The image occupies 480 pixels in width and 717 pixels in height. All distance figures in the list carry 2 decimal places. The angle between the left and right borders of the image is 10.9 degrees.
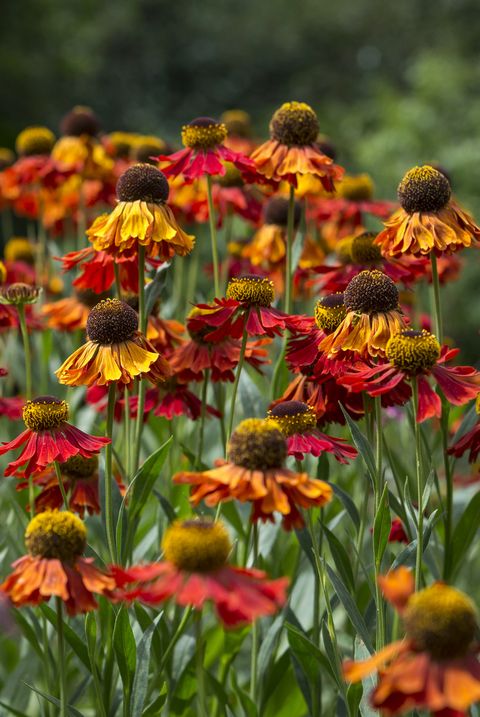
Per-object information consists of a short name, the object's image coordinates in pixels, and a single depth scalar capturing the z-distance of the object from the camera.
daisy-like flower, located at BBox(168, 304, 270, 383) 1.16
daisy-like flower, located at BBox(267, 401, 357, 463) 1.04
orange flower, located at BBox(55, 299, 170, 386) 1.06
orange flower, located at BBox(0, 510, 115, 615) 0.95
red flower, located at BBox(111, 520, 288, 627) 0.91
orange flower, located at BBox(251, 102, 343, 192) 1.18
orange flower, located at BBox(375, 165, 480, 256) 1.11
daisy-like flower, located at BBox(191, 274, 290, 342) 1.10
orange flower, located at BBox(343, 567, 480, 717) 0.88
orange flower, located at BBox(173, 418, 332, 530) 0.96
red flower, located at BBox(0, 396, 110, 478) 1.06
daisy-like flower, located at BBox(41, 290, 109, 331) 1.32
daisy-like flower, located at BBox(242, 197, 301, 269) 1.40
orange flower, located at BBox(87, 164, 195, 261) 1.10
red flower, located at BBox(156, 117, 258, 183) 1.18
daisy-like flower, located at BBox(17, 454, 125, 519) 1.14
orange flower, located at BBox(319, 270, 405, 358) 1.06
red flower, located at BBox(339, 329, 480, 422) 1.02
